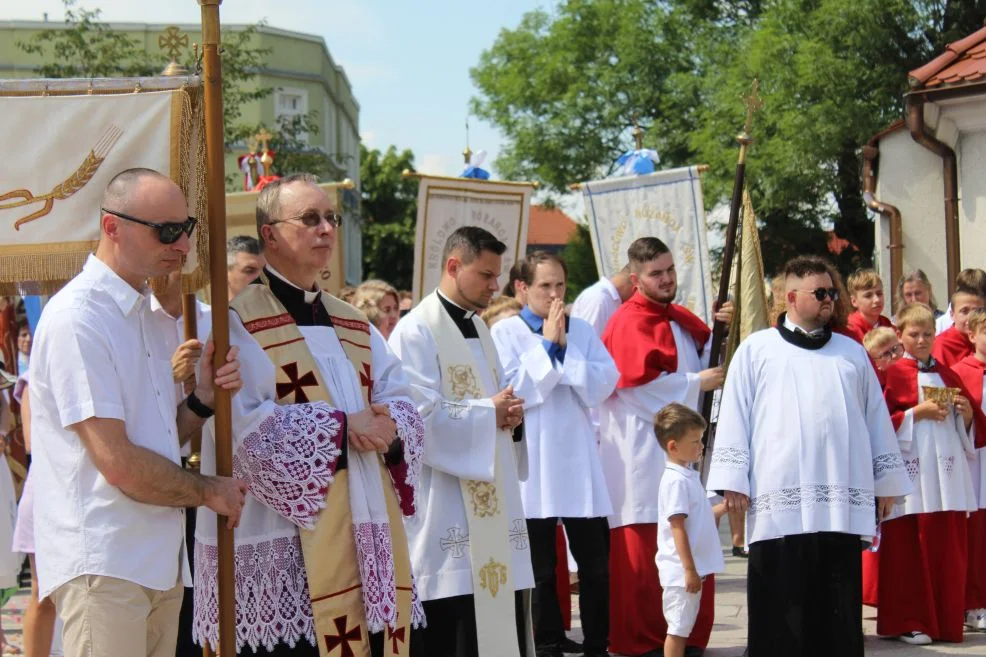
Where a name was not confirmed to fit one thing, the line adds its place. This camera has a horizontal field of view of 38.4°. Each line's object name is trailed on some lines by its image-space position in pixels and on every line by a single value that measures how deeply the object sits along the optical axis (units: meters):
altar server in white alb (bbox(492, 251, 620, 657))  7.65
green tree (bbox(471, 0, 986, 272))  24.58
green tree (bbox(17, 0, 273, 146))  19.72
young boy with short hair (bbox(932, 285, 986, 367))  9.07
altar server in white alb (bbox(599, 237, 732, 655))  7.88
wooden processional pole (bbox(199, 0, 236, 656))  4.20
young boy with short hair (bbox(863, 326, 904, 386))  8.02
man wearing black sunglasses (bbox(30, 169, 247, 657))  3.80
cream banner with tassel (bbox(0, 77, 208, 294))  4.48
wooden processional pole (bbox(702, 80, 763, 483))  8.34
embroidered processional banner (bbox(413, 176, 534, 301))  11.06
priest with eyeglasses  4.41
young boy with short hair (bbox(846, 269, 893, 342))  8.93
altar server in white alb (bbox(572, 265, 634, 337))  9.62
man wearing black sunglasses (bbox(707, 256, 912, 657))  6.47
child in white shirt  7.12
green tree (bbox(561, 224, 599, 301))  44.50
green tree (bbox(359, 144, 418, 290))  62.72
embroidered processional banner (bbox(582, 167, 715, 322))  10.83
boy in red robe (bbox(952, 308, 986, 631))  8.69
